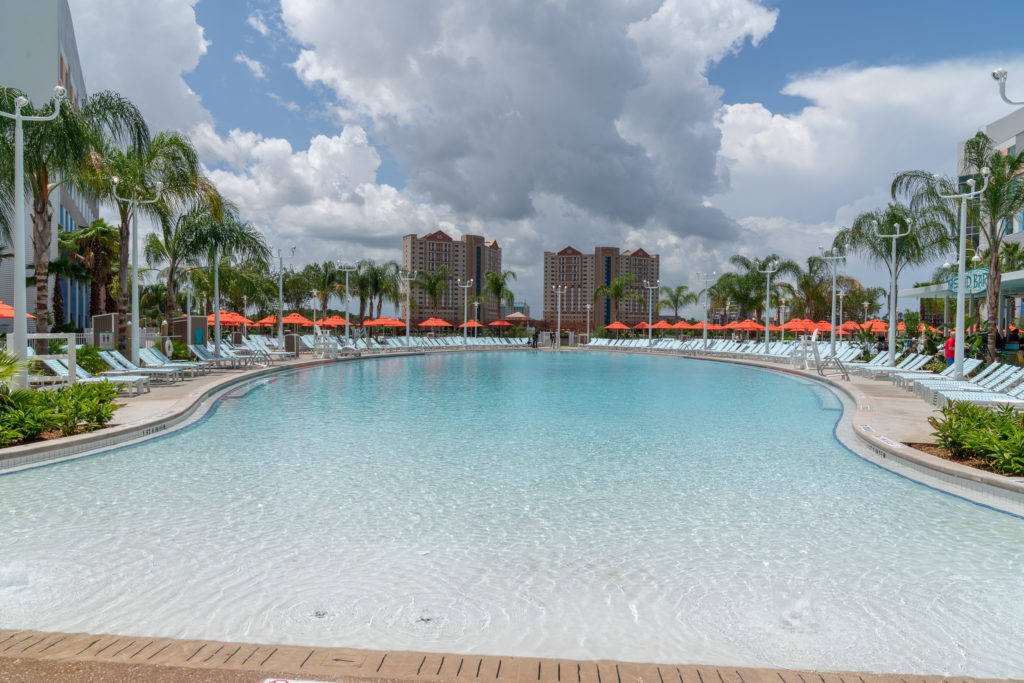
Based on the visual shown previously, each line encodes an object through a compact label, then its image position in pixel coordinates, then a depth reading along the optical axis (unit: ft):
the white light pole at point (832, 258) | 76.79
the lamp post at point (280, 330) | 88.89
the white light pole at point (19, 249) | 31.71
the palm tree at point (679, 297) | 168.86
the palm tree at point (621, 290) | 167.12
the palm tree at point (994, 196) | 51.01
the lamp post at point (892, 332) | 59.47
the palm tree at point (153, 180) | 54.80
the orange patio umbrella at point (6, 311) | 46.11
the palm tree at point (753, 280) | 136.77
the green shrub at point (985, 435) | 20.10
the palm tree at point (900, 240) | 67.52
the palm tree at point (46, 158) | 41.57
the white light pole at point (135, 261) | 49.44
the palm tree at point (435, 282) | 164.35
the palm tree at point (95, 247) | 78.64
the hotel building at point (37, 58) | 85.61
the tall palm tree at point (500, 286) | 172.24
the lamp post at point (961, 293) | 43.98
